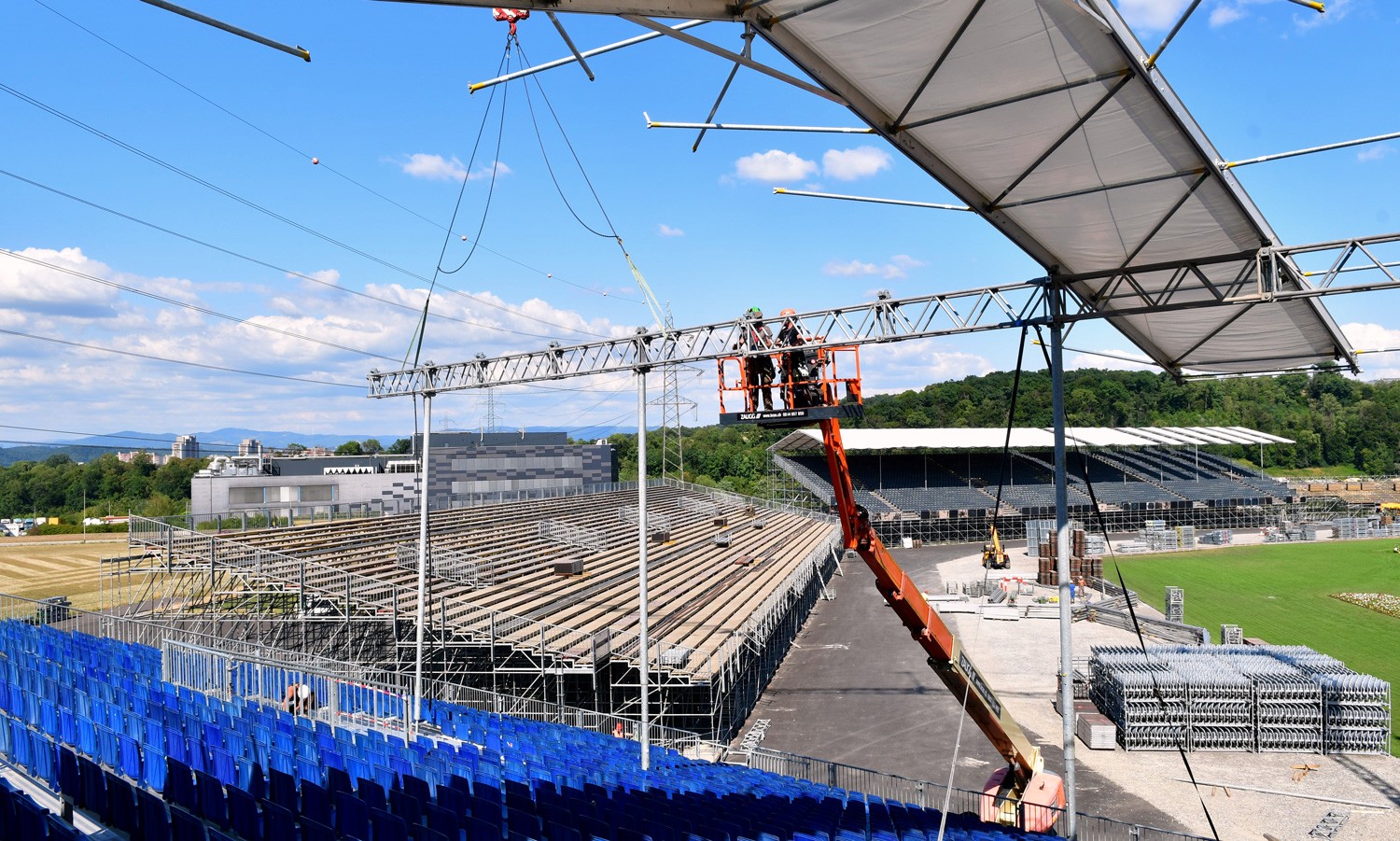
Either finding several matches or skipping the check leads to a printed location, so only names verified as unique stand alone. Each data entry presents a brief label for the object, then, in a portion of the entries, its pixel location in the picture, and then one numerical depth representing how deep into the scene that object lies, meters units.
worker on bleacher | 15.70
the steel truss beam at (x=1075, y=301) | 10.10
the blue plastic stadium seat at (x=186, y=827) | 6.71
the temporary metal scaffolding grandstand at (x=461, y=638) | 20.27
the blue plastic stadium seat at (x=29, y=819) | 6.34
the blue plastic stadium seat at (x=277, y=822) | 7.15
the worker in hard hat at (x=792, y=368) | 13.65
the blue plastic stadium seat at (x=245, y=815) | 7.52
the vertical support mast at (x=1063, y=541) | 10.84
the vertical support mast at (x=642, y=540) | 14.82
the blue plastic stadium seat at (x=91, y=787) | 8.10
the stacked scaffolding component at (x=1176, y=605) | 31.89
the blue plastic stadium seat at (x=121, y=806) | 7.57
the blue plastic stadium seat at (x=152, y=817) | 7.08
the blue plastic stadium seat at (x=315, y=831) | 6.93
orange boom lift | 12.89
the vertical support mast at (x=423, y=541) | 17.47
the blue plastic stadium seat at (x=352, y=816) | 7.69
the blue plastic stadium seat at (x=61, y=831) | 6.21
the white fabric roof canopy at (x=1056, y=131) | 6.95
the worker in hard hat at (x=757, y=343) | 15.42
